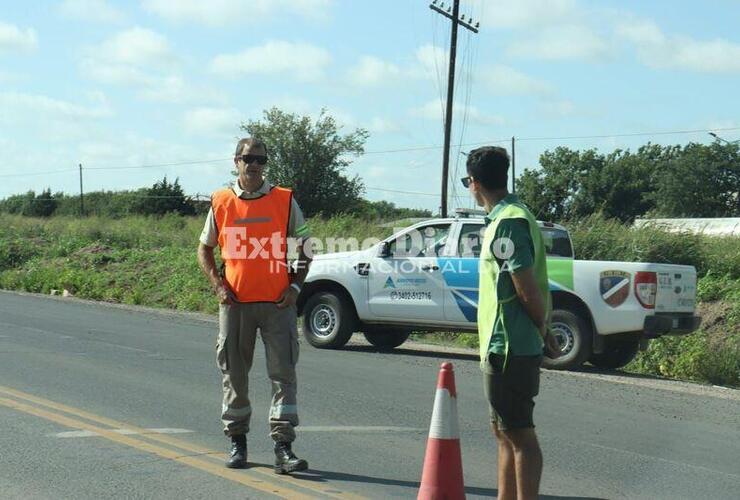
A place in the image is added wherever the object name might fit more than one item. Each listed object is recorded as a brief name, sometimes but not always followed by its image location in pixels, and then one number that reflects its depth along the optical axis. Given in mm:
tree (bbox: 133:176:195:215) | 73938
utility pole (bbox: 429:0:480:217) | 32312
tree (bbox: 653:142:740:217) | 69312
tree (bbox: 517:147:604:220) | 78688
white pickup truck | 12812
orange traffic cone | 5504
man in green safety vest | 5051
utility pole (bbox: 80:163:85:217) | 79188
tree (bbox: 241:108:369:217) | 59281
